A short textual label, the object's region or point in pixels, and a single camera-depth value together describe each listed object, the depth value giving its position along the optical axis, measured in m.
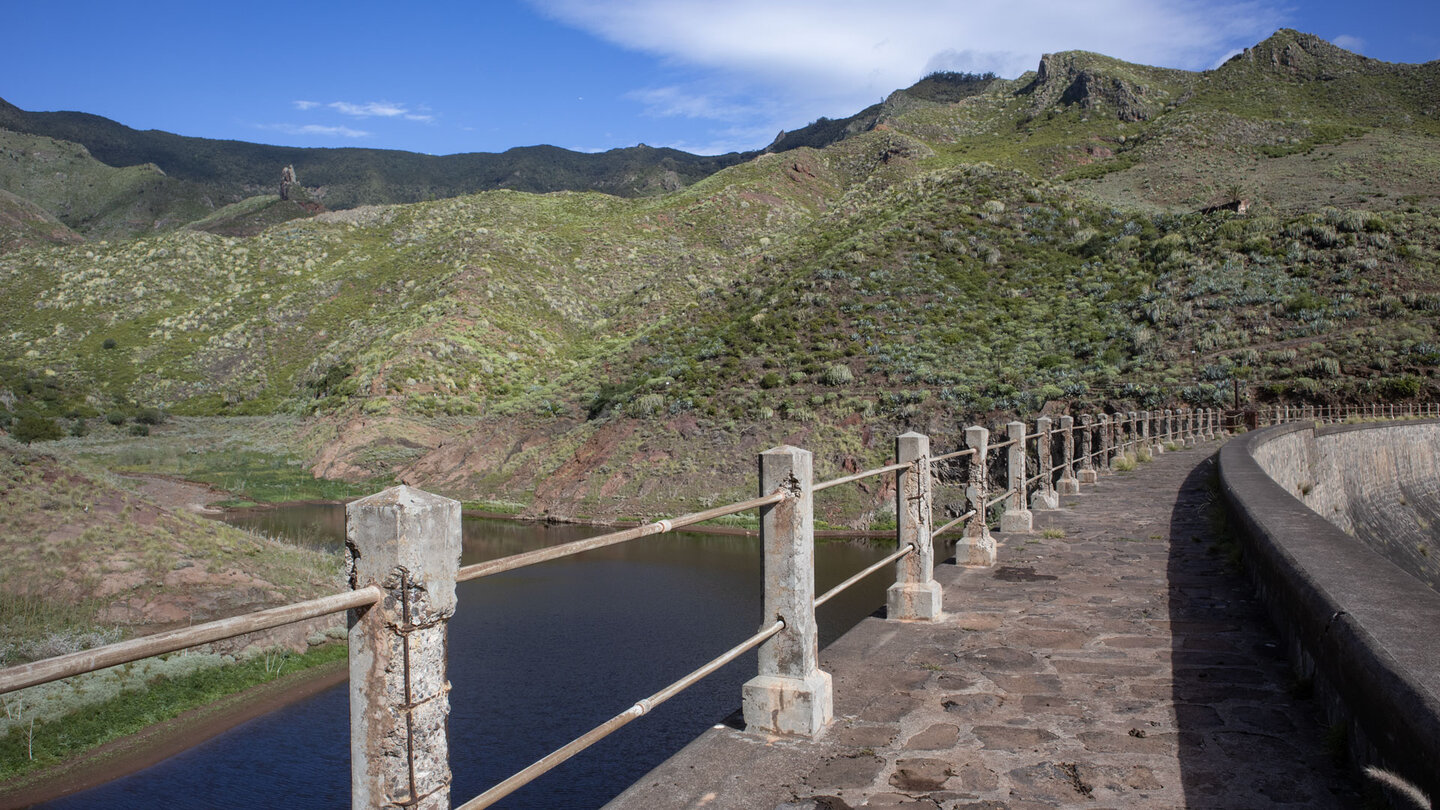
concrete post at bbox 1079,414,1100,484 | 14.30
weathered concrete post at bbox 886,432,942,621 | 5.82
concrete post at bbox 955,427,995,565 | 7.55
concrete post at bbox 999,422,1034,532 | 9.28
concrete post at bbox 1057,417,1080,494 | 12.71
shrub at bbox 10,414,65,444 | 36.97
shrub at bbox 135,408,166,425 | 42.94
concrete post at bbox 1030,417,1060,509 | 11.05
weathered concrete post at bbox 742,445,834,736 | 3.84
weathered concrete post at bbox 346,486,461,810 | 1.95
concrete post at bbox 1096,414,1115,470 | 16.09
